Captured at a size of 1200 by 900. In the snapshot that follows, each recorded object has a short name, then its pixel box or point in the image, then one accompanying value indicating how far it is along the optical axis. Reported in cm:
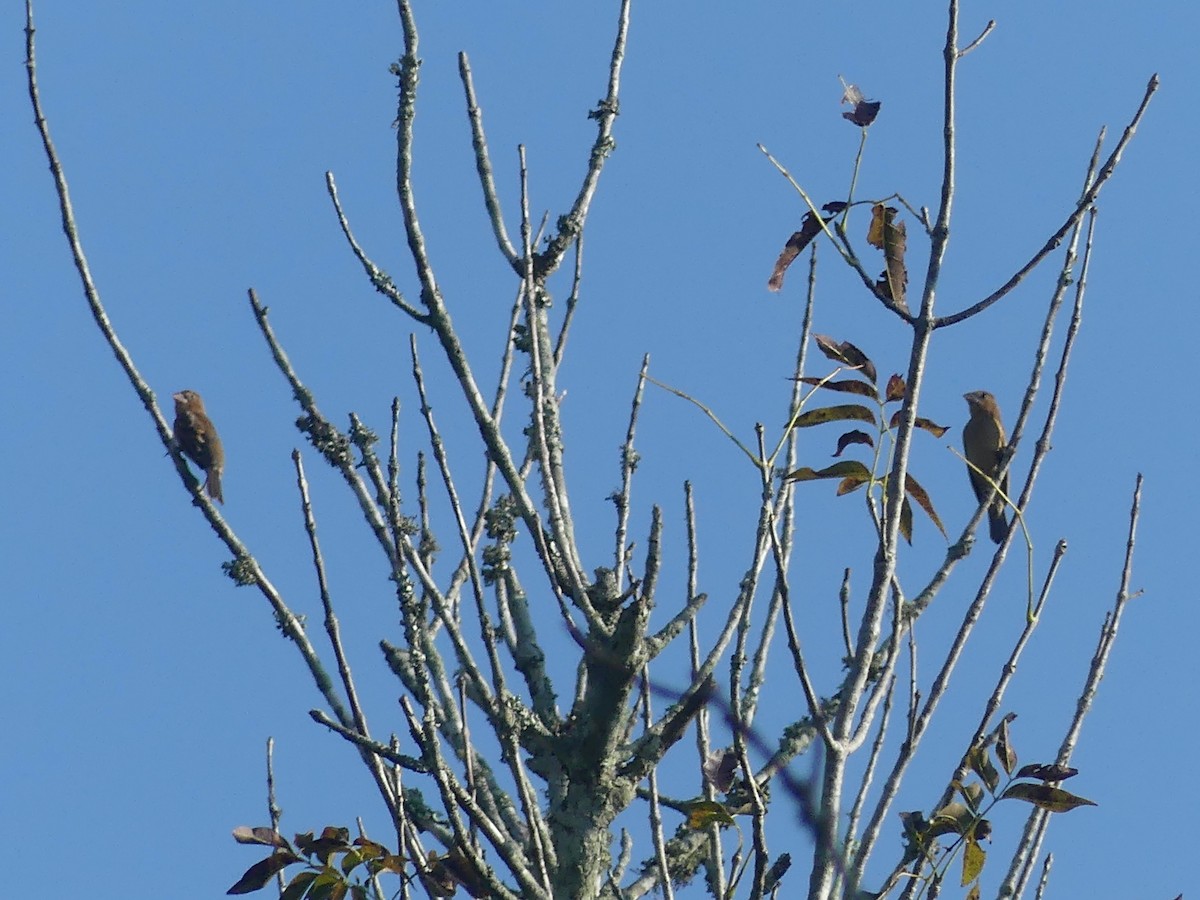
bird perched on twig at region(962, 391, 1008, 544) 1578
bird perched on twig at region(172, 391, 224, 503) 1498
